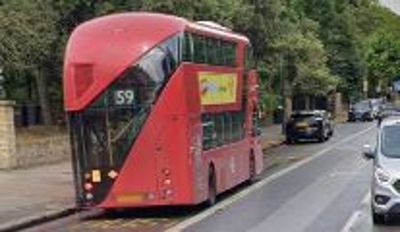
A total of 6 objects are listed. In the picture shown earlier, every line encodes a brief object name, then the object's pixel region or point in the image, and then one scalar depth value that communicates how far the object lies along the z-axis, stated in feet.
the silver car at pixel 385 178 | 56.95
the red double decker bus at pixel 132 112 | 68.03
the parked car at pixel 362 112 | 267.59
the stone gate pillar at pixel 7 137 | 101.35
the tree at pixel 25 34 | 113.29
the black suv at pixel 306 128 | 168.86
